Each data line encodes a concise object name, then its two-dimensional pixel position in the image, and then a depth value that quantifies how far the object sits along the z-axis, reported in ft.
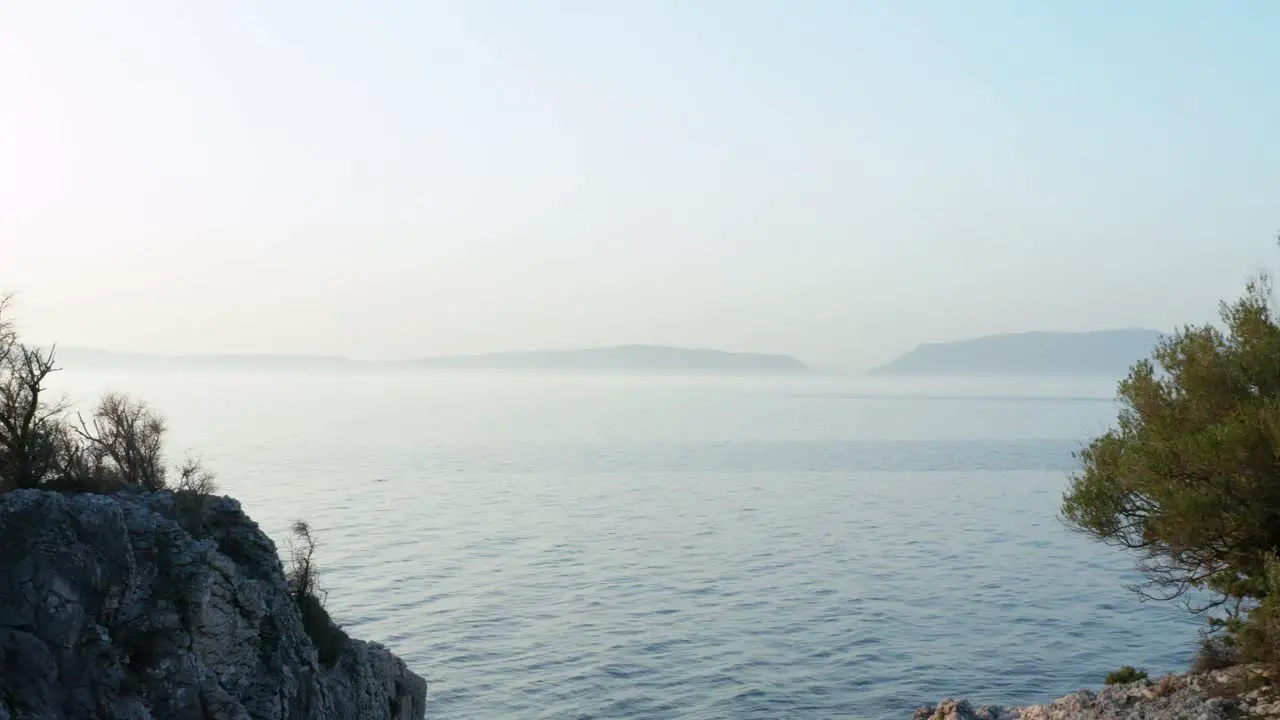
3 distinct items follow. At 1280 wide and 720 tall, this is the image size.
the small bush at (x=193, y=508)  91.15
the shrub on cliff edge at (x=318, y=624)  98.63
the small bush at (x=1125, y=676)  104.47
